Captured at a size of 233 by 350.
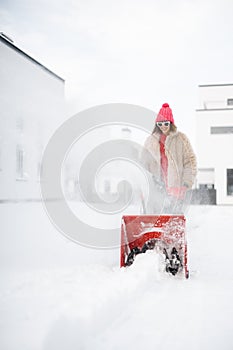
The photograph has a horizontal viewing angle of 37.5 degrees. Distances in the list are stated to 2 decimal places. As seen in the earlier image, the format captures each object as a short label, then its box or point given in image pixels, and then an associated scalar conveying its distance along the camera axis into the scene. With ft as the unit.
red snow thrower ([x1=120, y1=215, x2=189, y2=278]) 9.34
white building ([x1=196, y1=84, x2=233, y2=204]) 61.72
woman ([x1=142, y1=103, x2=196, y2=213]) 11.30
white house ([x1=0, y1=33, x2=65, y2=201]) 40.50
